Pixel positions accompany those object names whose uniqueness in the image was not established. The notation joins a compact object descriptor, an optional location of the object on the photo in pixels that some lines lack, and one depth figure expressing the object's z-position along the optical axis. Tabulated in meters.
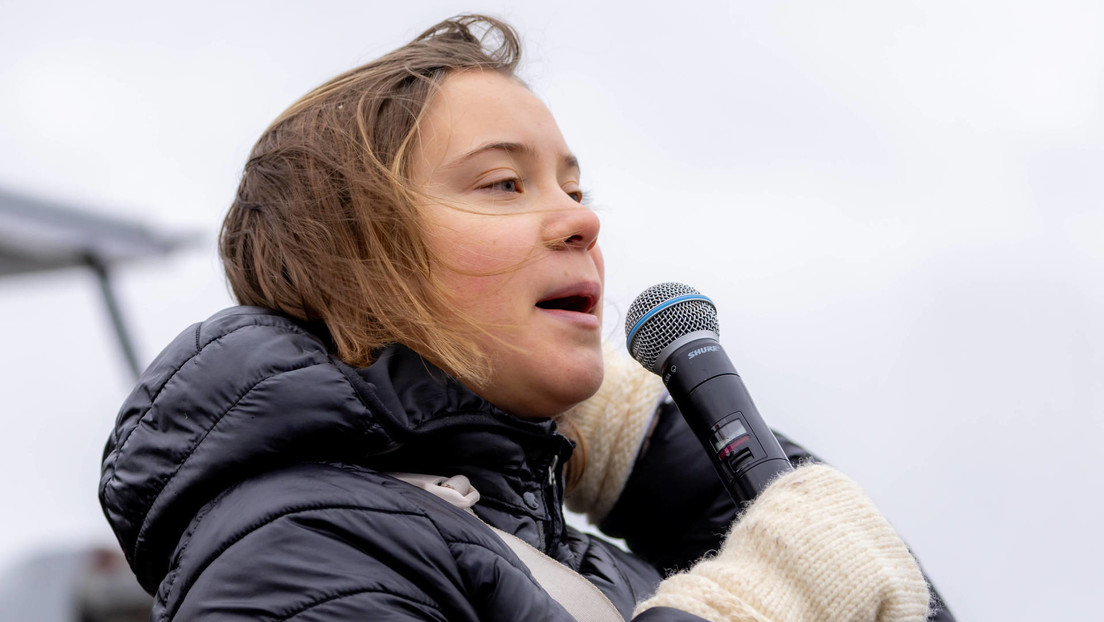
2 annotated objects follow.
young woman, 2.34
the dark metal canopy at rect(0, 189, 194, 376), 4.17
